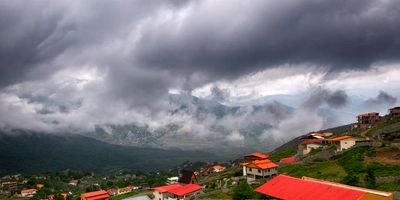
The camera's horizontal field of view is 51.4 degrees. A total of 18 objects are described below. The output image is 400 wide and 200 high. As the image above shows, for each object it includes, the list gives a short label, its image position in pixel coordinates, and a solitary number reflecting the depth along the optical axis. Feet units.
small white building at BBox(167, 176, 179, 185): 551.10
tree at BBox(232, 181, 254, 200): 224.74
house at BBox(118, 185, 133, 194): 570.50
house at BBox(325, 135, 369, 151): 346.17
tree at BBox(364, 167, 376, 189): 219.20
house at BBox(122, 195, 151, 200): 341.00
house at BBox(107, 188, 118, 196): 570.66
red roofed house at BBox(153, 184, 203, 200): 297.10
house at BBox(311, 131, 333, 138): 485.81
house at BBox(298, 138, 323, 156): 404.77
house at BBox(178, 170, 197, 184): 404.36
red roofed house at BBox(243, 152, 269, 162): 427.37
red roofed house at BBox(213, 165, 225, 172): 603.67
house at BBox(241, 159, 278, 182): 327.67
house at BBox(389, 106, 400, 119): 490.49
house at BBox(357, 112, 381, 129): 525.92
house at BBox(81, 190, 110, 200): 451.03
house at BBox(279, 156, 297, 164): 384.35
